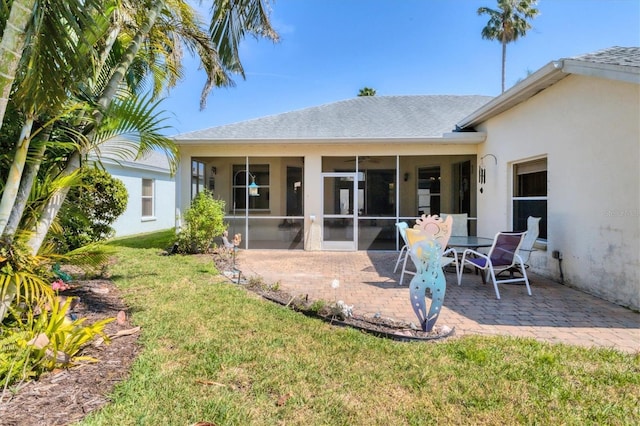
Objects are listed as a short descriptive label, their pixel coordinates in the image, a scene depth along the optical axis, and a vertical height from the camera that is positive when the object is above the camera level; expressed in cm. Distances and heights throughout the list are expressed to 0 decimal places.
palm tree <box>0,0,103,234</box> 248 +116
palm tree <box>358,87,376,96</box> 3133 +1040
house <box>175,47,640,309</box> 604 +108
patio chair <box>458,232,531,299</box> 639 -88
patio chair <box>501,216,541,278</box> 718 -67
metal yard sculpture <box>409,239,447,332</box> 426 -92
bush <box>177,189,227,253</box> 1012 -54
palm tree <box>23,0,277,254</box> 382 +310
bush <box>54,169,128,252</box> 916 -7
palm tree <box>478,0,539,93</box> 2858 +1558
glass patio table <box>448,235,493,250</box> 714 -73
